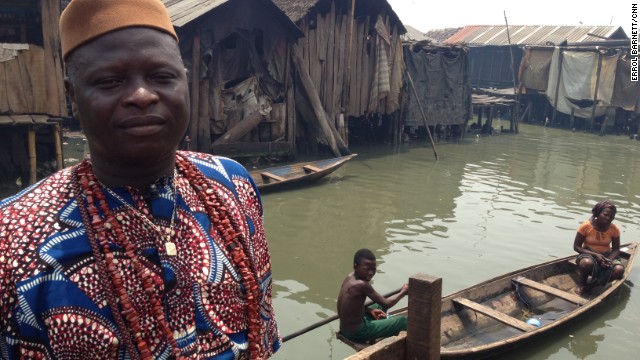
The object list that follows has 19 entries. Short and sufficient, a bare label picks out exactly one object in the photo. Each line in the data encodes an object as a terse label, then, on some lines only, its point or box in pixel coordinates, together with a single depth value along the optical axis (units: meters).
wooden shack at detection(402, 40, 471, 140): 17.22
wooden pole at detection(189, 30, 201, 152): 10.82
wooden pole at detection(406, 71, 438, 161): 15.58
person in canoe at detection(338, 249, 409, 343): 4.61
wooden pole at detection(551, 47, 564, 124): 23.53
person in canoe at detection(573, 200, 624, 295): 6.60
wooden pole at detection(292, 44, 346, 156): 12.91
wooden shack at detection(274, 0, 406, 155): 13.28
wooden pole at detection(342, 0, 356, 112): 13.87
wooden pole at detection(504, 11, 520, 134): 22.08
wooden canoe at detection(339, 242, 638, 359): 5.10
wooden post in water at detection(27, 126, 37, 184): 8.40
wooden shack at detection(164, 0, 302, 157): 11.05
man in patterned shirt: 1.09
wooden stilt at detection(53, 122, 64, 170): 8.76
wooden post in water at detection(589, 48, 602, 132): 21.82
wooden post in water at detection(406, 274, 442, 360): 3.24
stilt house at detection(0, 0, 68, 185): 8.12
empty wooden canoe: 10.36
